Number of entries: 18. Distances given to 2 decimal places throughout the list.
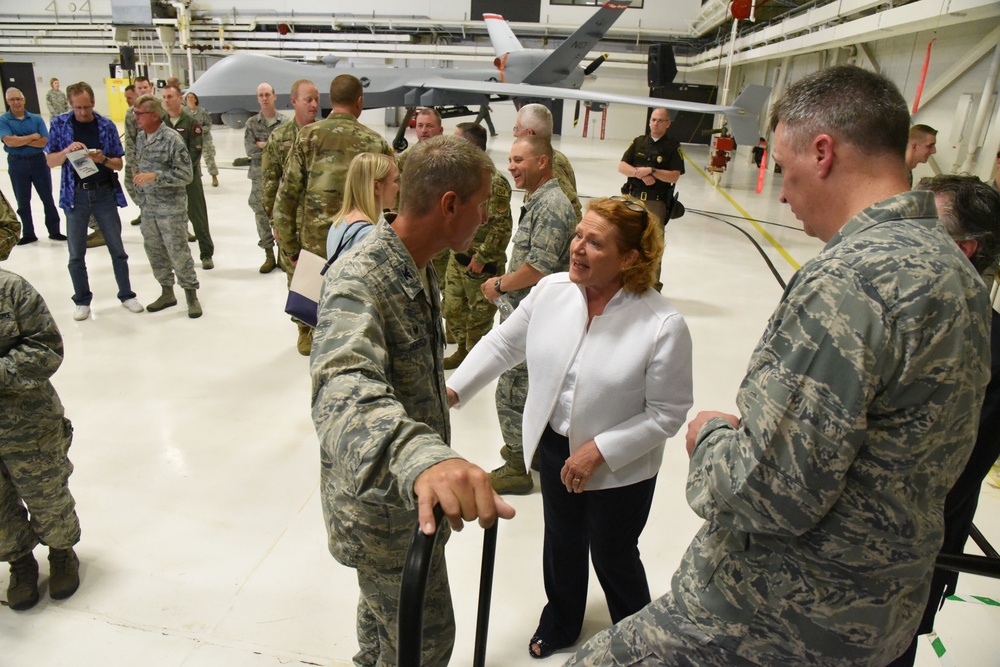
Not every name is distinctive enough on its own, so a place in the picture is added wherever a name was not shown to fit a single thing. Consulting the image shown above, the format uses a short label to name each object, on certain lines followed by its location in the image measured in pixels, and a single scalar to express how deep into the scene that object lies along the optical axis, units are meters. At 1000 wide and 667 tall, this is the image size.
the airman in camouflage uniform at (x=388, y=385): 1.05
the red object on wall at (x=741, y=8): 8.15
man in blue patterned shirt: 5.04
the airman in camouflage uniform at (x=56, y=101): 11.52
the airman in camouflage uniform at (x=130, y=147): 5.40
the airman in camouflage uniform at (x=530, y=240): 3.04
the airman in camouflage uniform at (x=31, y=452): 2.19
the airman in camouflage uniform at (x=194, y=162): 6.68
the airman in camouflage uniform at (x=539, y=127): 3.42
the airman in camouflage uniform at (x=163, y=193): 5.11
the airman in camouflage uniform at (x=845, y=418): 1.00
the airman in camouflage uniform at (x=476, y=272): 4.10
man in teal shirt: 6.66
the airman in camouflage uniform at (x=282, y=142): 4.99
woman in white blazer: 1.95
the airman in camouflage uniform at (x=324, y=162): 4.21
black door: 23.50
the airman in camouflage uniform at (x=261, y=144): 6.59
